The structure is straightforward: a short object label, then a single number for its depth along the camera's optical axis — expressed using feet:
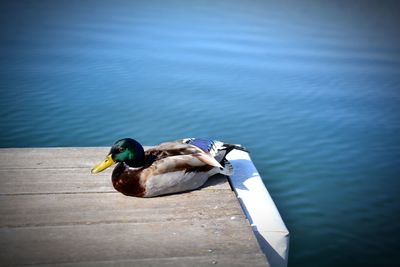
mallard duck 8.75
